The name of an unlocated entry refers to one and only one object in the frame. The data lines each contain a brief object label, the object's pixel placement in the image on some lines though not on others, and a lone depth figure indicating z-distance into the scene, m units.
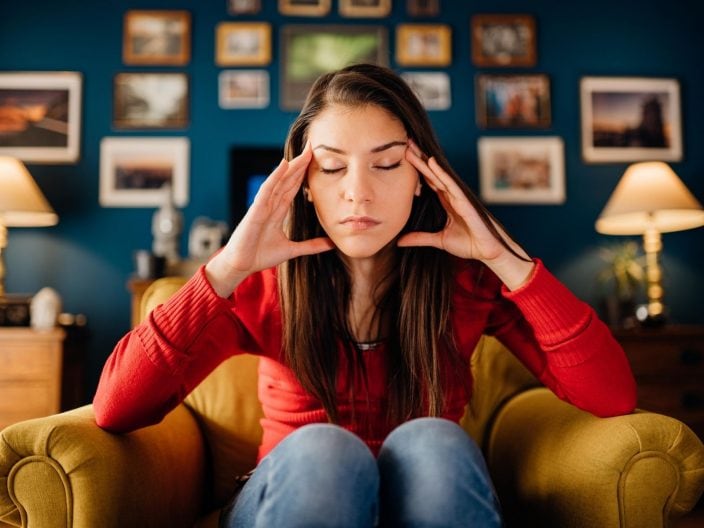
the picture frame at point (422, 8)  3.22
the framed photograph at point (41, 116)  3.09
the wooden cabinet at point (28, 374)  2.42
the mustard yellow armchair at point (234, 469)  0.88
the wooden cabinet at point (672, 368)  2.45
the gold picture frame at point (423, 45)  3.20
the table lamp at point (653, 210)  2.65
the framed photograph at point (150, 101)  3.12
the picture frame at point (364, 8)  3.20
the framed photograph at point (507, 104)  3.20
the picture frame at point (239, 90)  3.15
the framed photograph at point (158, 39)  3.15
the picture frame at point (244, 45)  3.15
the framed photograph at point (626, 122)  3.23
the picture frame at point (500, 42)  3.22
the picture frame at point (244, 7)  3.19
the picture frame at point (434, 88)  3.19
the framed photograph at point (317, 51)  3.16
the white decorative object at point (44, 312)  2.49
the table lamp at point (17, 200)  2.62
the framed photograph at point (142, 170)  3.10
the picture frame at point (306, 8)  3.20
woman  1.02
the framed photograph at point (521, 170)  3.18
